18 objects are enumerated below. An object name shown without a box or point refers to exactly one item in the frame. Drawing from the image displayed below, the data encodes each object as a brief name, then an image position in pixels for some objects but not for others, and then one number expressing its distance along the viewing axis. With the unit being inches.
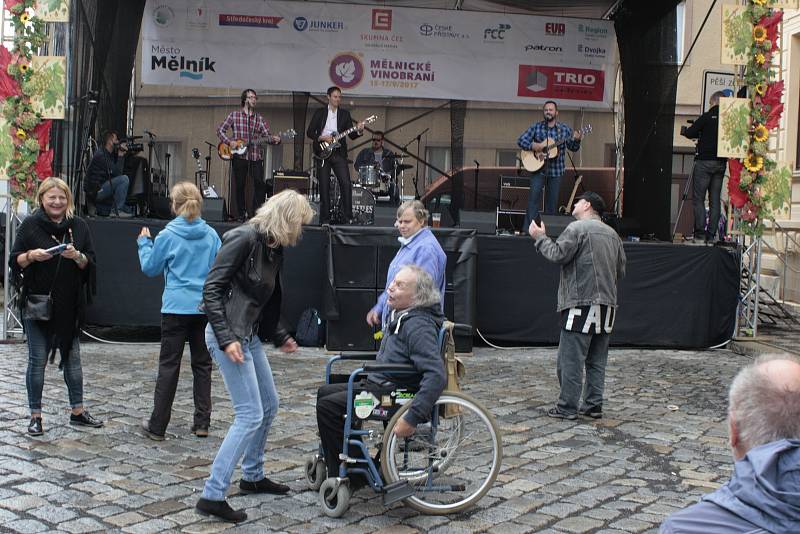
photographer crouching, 489.1
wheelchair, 193.8
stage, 451.2
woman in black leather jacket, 191.2
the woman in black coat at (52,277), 256.1
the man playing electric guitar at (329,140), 540.1
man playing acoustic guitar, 551.2
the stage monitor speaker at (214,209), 487.4
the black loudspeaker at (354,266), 436.1
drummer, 594.5
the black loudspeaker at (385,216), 515.8
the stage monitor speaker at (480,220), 502.6
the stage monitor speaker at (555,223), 502.9
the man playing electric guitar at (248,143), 563.8
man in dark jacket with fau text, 297.7
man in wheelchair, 193.9
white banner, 585.3
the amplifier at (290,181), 563.8
